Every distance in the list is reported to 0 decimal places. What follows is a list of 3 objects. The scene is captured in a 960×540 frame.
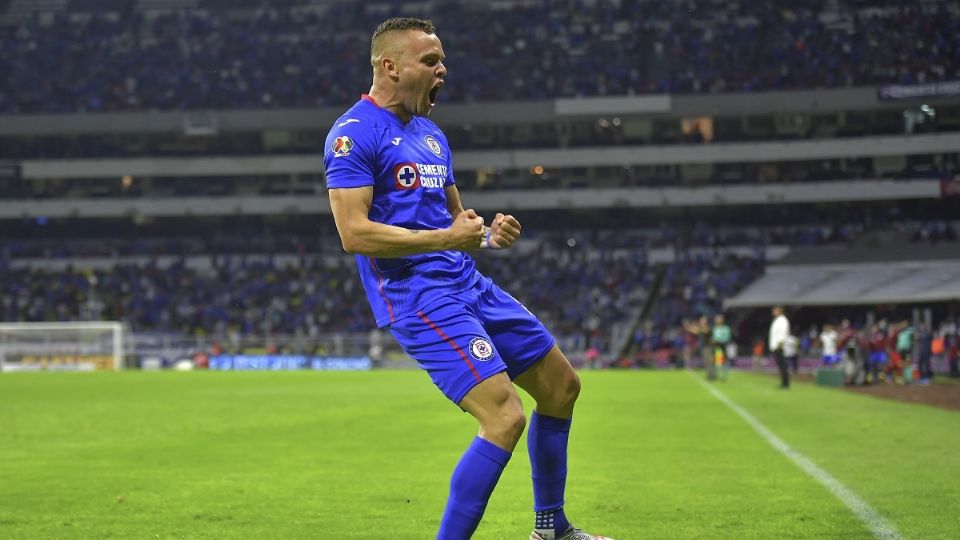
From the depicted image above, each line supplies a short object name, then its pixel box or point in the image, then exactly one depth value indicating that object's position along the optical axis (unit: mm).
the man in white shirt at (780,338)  29922
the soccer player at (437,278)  5312
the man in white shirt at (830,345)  42625
